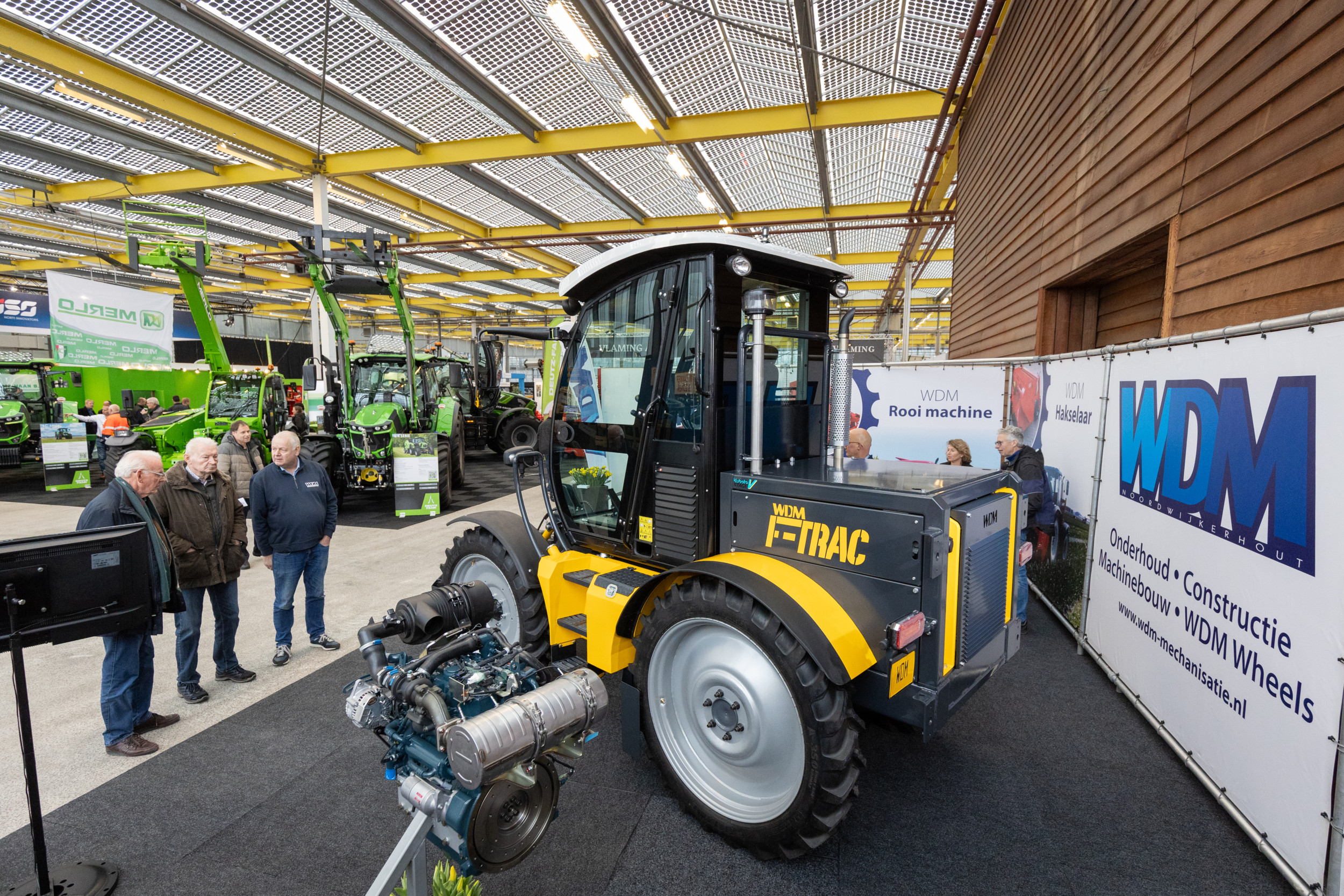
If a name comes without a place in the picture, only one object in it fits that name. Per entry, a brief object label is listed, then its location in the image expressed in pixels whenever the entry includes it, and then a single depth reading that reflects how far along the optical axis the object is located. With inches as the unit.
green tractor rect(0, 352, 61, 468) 477.7
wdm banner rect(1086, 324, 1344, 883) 83.8
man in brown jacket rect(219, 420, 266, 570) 260.8
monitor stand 81.9
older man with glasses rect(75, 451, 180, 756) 116.3
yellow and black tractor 87.3
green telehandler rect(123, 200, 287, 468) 340.5
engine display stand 67.9
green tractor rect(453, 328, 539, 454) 602.9
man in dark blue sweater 156.4
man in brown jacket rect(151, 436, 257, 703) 136.4
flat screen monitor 83.5
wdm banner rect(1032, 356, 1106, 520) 166.4
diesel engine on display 76.0
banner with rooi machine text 254.1
